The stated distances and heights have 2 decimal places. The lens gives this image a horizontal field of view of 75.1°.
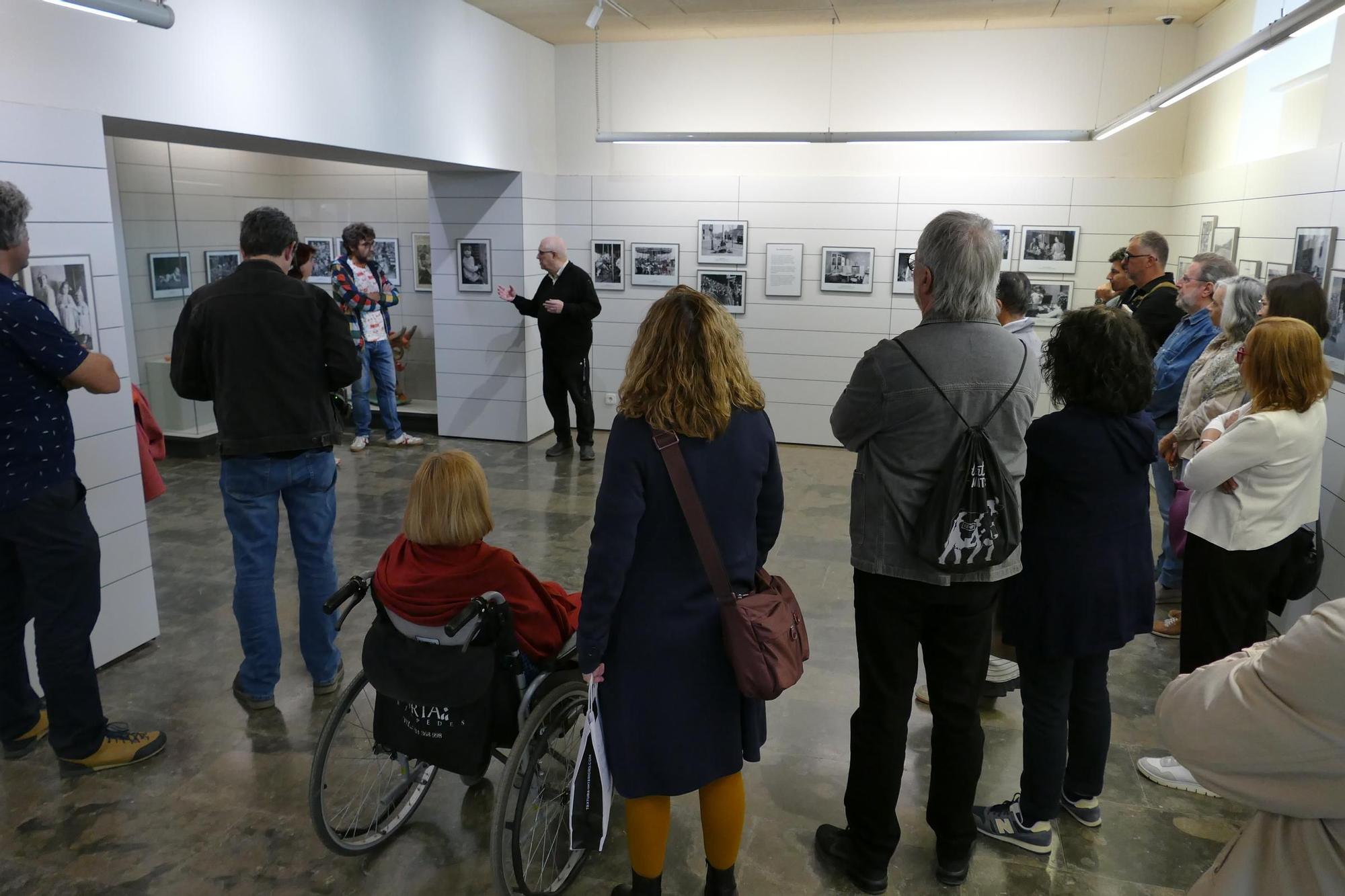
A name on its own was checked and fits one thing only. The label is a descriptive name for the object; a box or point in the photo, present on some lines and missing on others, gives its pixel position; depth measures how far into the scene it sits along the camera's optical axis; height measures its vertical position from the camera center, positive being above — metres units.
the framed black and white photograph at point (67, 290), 3.30 -0.10
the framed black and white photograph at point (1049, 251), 7.27 +0.20
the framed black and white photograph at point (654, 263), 8.02 +0.06
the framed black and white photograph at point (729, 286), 7.96 -0.14
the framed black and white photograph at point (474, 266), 7.59 +0.03
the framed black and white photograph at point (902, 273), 7.57 +0.00
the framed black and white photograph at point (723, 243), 7.84 +0.25
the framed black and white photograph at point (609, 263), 8.12 +0.06
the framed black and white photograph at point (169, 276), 6.82 -0.08
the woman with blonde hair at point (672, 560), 1.92 -0.64
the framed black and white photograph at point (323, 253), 8.48 +0.13
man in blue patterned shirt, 2.64 -0.82
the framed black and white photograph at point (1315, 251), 4.07 +0.13
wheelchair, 2.23 -1.48
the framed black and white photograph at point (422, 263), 8.36 +0.05
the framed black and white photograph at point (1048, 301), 7.38 -0.22
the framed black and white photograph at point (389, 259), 8.43 +0.09
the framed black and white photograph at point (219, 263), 7.28 +0.03
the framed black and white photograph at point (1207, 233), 6.08 +0.30
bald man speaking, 7.04 -0.47
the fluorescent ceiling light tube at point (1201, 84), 4.14 +1.02
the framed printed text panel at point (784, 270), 7.77 +0.02
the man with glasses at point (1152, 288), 5.07 -0.07
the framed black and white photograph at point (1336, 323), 3.86 -0.20
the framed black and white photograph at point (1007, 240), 7.35 +0.28
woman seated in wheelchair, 2.29 -0.78
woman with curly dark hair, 2.32 -0.70
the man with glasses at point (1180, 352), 4.33 -0.38
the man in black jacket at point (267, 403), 3.16 -0.49
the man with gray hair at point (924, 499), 2.15 -0.58
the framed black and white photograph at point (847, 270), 7.65 +0.03
